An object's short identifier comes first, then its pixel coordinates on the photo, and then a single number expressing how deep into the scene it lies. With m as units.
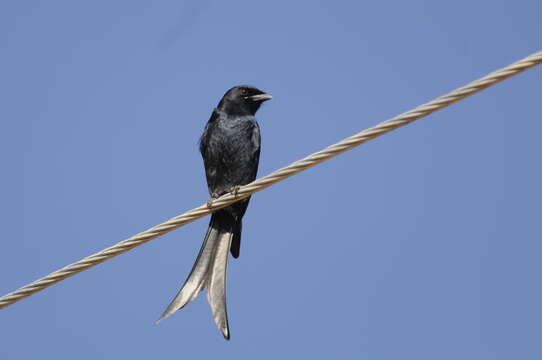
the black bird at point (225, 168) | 8.95
